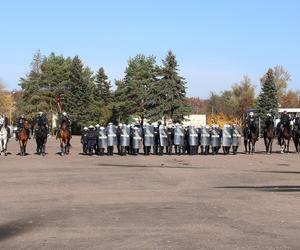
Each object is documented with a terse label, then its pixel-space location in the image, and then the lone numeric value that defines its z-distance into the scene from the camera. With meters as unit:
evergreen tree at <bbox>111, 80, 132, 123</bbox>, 105.62
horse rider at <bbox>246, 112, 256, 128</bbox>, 36.25
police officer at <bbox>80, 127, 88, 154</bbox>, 36.78
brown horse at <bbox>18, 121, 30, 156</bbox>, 35.03
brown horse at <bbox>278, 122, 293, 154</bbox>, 36.06
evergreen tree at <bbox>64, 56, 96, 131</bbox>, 101.12
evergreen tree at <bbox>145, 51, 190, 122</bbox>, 88.38
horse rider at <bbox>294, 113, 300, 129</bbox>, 35.64
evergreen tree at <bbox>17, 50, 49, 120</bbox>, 109.50
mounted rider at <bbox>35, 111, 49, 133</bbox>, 35.19
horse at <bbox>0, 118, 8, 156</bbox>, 35.38
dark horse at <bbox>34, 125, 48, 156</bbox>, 34.88
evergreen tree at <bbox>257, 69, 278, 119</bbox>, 92.00
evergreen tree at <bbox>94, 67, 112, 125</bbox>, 104.19
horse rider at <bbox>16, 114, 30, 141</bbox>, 35.14
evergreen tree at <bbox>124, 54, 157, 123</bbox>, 105.51
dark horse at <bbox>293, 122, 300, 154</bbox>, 35.62
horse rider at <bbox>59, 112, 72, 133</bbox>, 34.84
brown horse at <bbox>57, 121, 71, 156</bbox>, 34.78
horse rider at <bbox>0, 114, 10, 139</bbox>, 35.59
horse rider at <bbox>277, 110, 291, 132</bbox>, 36.22
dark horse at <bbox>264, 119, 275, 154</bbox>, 36.28
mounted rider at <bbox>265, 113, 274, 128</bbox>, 36.31
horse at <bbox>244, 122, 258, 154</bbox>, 36.25
